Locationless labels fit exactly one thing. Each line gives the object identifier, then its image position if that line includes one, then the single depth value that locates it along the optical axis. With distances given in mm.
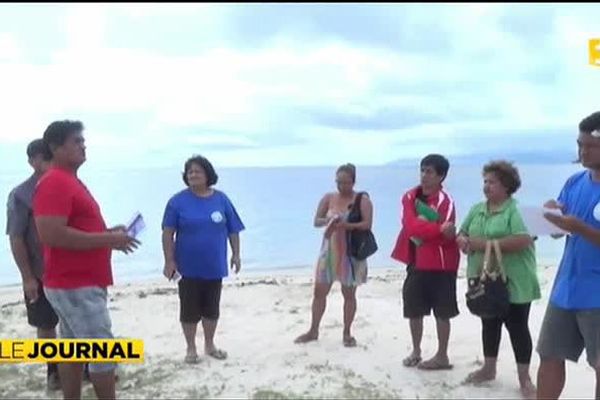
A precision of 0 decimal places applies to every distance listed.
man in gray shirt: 4824
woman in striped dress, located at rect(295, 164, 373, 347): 6148
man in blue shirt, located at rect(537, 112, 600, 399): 3680
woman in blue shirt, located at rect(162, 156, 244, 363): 5781
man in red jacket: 5422
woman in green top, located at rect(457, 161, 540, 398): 4867
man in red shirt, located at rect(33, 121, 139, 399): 3877
